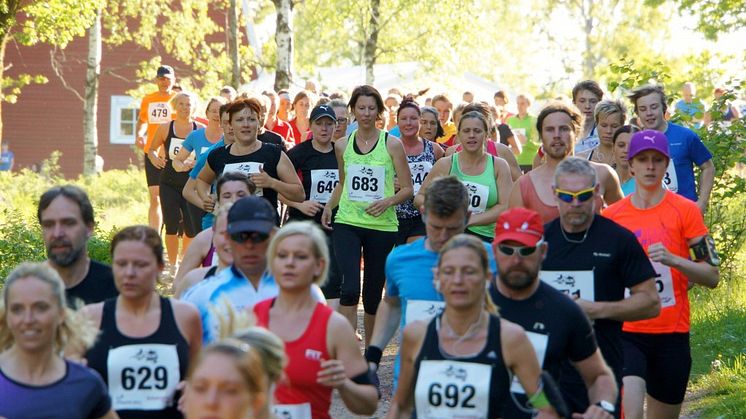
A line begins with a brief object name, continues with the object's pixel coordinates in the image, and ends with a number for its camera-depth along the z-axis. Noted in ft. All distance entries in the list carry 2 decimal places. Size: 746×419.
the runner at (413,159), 75.61
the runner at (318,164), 77.10
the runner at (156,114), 109.81
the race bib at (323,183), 77.36
